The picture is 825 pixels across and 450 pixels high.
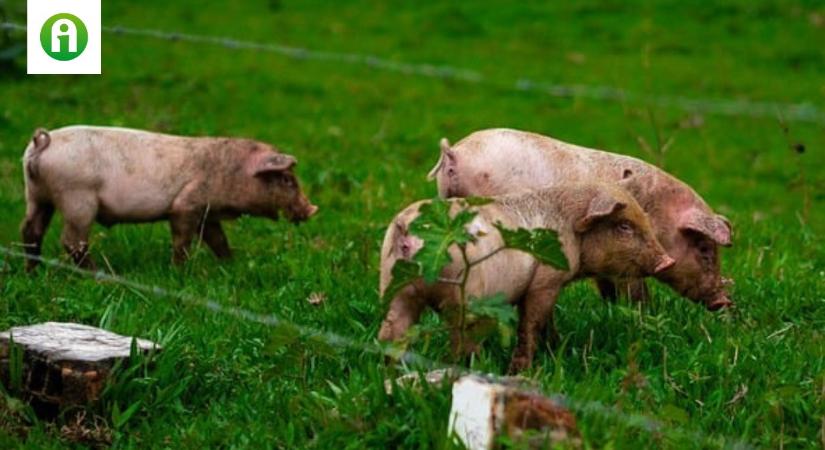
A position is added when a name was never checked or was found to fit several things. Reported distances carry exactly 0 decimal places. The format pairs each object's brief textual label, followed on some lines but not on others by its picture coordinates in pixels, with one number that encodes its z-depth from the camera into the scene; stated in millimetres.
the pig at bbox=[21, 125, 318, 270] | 15969
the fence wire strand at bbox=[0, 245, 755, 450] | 10109
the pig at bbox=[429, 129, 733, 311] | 13820
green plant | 10211
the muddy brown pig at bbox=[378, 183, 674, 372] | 11227
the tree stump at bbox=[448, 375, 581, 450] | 9594
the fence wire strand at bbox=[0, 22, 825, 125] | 12594
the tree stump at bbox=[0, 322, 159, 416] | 10852
